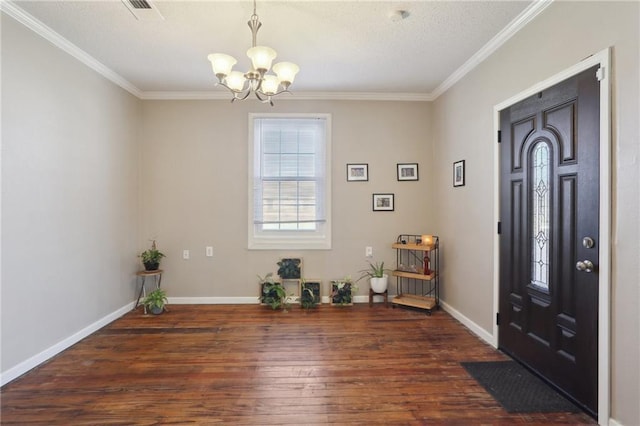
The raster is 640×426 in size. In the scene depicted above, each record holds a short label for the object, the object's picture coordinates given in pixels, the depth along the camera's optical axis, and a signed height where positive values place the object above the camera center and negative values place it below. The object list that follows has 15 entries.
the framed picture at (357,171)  3.93 +0.53
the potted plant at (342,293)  3.81 -0.98
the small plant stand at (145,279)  3.72 -0.84
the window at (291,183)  3.92 +0.38
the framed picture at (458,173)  3.21 +0.43
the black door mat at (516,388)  1.90 -1.17
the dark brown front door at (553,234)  1.79 -0.13
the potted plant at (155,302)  3.47 -1.00
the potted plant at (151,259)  3.63 -0.55
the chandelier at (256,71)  2.00 +0.97
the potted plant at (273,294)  3.70 -0.98
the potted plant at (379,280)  3.77 -0.81
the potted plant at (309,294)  3.76 -0.98
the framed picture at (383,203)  3.94 +0.13
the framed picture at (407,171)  3.95 +0.54
